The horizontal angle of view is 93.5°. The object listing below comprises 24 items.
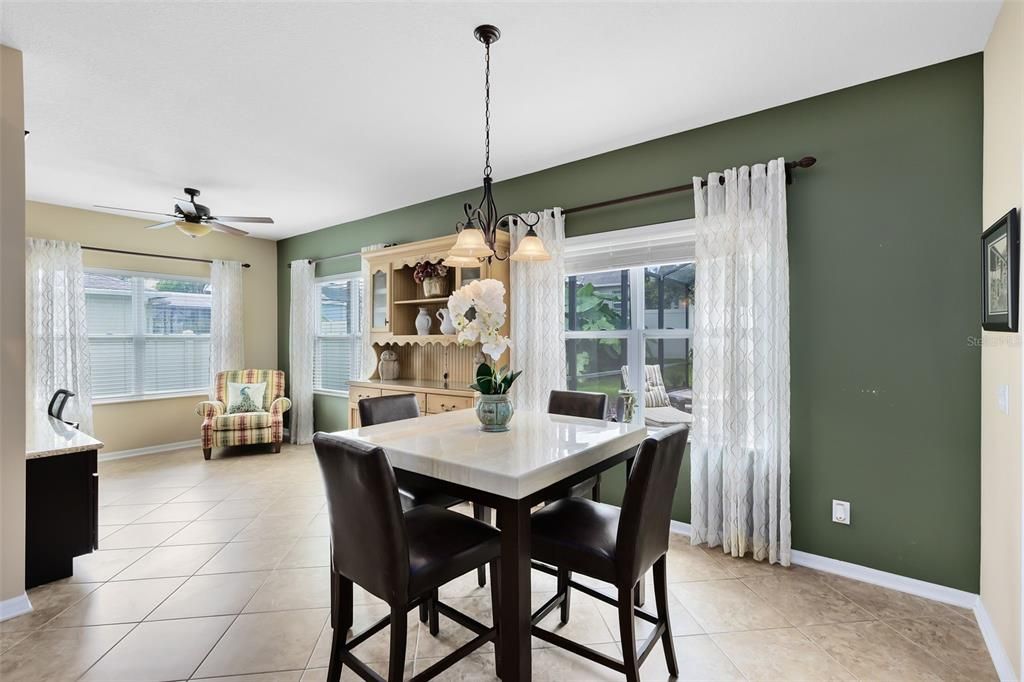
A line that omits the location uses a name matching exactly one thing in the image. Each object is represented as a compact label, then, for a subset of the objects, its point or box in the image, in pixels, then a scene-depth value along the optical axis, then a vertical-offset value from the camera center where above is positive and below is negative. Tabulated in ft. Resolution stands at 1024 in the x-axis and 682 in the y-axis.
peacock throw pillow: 17.75 -2.19
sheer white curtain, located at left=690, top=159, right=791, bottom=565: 8.68 -0.55
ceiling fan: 12.70 +3.20
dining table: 4.88 -1.42
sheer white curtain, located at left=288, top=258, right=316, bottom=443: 19.01 -0.44
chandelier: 6.87 +1.47
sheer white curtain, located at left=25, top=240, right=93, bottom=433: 14.43 +0.33
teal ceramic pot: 6.95 -1.06
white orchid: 6.46 +0.35
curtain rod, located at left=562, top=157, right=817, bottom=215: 8.41 +3.05
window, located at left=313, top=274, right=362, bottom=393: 18.21 +0.18
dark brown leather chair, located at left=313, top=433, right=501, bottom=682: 4.72 -2.31
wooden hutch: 13.03 +0.14
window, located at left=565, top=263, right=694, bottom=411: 10.55 +0.25
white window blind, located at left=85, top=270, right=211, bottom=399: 16.49 +0.20
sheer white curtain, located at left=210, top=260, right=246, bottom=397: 18.76 +0.92
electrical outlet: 8.36 -3.06
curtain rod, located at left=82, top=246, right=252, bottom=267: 16.79 +3.02
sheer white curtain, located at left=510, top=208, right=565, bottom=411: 11.66 +0.46
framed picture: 5.50 +0.78
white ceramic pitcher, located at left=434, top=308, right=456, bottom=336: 13.08 +0.41
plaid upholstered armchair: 16.52 -2.73
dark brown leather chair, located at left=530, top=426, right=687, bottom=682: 5.09 -2.33
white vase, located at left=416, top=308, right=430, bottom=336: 14.20 +0.46
